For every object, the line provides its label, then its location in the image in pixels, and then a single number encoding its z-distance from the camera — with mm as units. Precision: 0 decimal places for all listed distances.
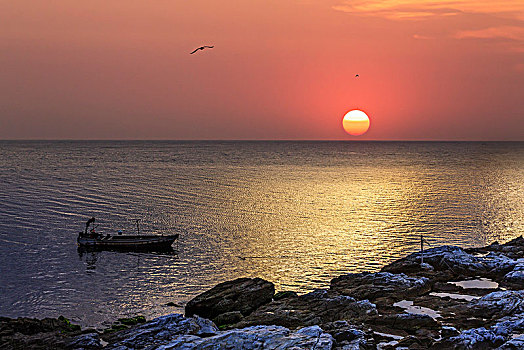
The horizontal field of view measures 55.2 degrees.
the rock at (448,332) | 28102
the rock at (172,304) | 41219
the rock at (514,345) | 25141
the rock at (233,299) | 35719
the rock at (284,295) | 38312
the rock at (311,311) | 31648
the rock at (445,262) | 42438
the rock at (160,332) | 27625
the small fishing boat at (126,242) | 61094
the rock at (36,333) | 28859
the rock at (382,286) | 36438
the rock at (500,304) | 31234
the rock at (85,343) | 28406
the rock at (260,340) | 25297
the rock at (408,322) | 29719
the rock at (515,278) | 38159
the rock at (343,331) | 27269
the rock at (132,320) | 36656
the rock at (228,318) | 33531
